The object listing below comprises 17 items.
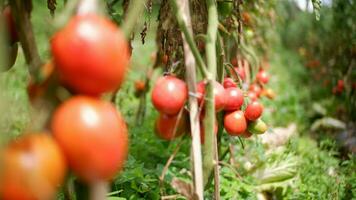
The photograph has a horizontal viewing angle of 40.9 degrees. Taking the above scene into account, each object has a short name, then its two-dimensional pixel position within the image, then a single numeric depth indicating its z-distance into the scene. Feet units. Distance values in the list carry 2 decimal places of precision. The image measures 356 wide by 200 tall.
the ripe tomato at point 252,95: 8.93
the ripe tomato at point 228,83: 5.04
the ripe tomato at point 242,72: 9.78
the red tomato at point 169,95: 3.74
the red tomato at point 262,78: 11.72
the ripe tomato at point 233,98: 4.57
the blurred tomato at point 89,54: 2.79
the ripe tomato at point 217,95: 4.07
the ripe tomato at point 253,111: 5.07
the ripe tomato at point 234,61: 10.92
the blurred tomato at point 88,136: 2.72
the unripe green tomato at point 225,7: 6.59
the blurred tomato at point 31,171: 2.65
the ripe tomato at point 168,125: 4.00
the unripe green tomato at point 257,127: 5.10
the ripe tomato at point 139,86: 11.75
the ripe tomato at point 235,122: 4.66
